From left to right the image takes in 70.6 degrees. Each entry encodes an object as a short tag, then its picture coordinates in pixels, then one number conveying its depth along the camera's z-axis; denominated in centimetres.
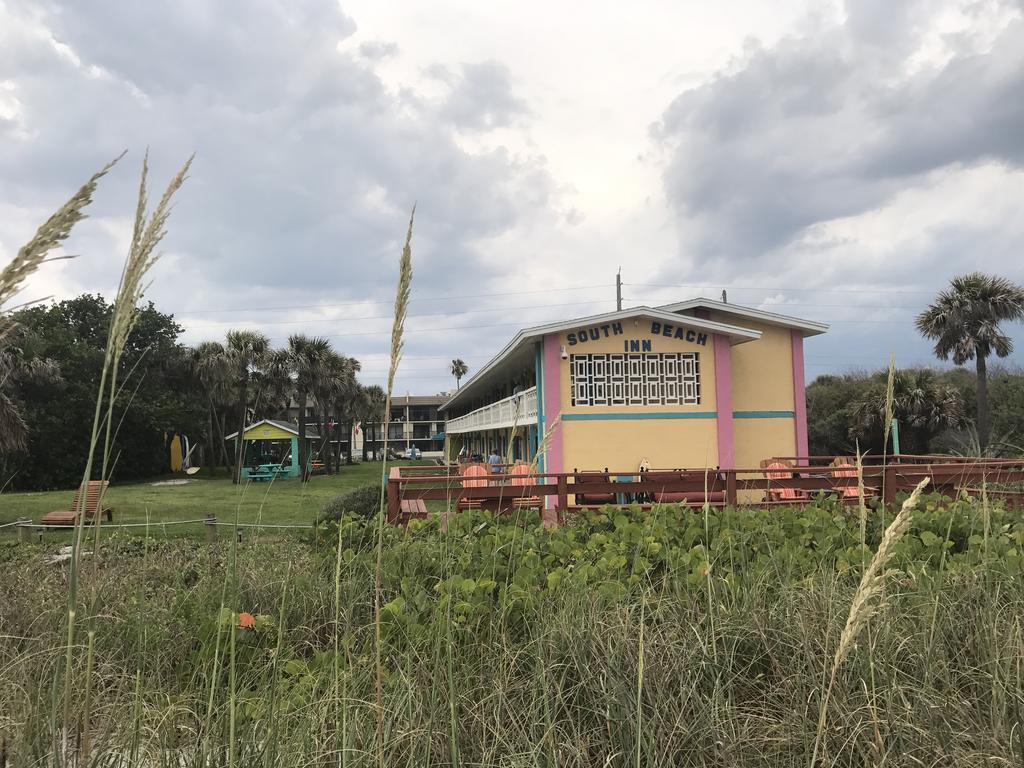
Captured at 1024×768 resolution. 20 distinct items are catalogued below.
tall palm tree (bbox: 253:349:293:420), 4231
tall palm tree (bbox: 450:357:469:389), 10088
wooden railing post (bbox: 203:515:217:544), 770
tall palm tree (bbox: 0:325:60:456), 1888
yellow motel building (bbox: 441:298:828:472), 1916
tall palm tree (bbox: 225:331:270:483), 4284
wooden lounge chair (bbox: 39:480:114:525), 1559
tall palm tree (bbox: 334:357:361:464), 5444
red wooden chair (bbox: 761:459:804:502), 1255
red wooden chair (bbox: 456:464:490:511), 848
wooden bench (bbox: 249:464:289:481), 4020
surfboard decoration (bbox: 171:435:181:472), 4409
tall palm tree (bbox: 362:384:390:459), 7169
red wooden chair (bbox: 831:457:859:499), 791
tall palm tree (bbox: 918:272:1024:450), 3027
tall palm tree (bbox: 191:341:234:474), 4447
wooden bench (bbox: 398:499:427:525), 796
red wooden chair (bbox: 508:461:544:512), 813
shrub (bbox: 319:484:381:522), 1355
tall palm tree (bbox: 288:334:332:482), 4200
